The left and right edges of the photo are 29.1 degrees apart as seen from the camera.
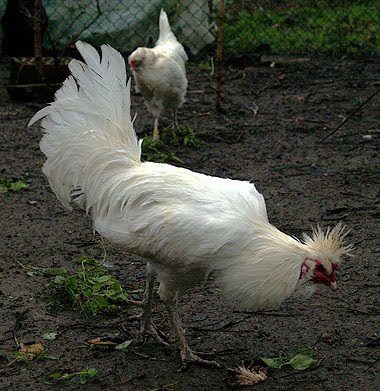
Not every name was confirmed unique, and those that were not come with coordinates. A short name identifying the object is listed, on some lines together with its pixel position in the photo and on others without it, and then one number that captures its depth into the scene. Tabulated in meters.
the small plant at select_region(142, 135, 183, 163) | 6.98
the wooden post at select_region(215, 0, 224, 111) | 8.16
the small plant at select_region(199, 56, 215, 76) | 10.55
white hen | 7.46
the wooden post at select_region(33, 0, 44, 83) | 8.31
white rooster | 3.48
